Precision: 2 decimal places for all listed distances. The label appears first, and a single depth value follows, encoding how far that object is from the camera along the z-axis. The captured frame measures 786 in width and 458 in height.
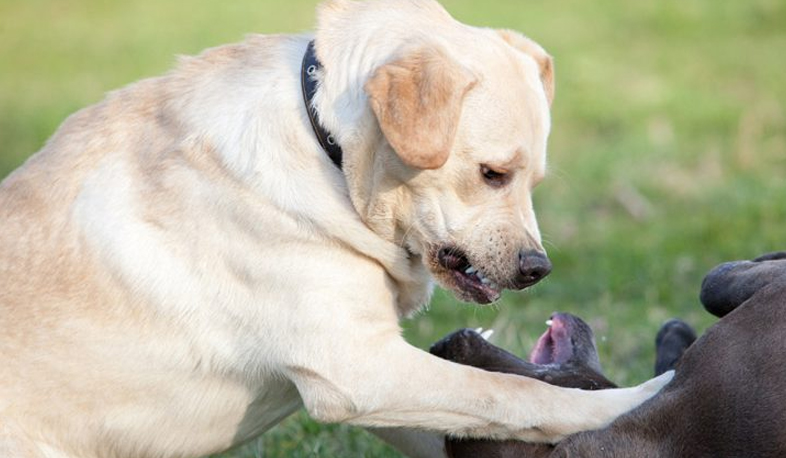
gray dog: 7.34
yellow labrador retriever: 8.06
